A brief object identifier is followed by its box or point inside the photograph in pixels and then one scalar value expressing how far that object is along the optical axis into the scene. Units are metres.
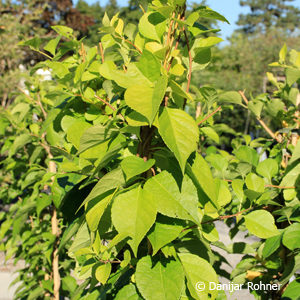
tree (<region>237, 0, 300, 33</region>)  52.97
